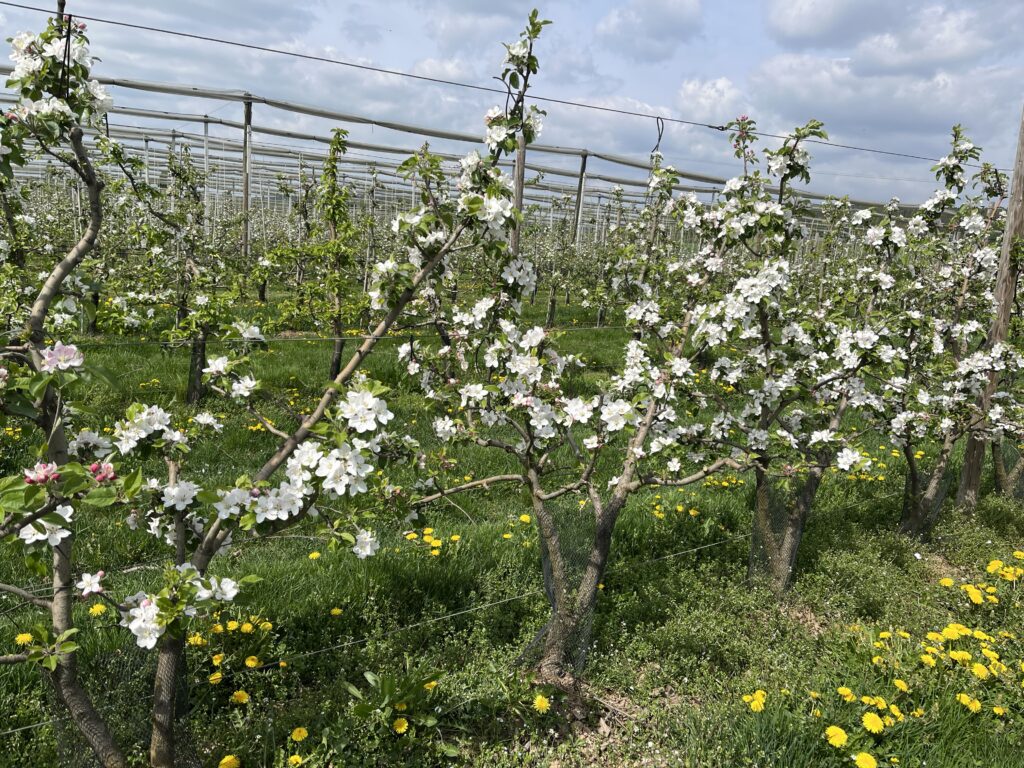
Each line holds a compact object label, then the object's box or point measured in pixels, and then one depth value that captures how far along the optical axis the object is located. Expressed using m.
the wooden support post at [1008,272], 4.66
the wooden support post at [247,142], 9.30
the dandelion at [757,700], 2.56
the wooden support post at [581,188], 10.84
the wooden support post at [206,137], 11.47
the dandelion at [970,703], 2.68
